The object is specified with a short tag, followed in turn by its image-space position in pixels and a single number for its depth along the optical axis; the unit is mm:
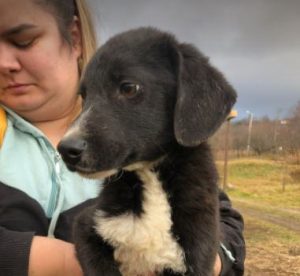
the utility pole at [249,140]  21713
